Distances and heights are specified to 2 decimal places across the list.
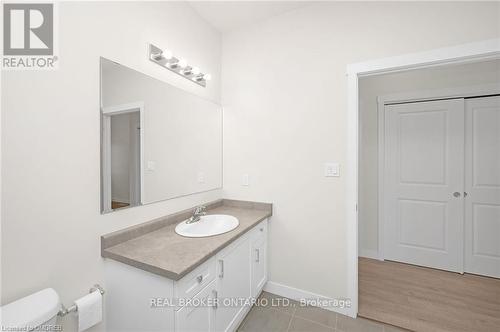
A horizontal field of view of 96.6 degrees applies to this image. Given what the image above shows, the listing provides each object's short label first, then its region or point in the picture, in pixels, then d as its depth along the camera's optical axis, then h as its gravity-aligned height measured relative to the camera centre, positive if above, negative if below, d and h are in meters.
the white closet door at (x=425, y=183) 2.51 -0.23
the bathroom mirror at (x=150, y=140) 1.33 +0.18
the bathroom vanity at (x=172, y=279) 1.10 -0.64
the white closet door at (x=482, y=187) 2.36 -0.24
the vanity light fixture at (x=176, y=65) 1.59 +0.79
